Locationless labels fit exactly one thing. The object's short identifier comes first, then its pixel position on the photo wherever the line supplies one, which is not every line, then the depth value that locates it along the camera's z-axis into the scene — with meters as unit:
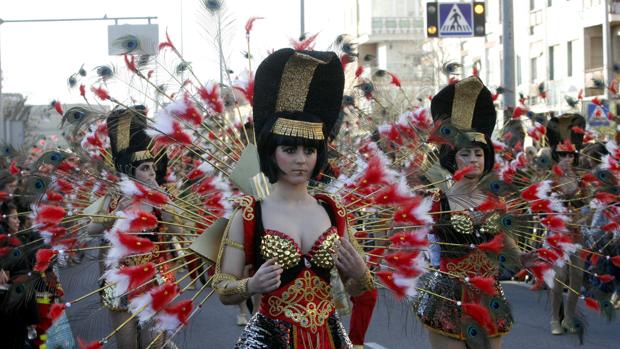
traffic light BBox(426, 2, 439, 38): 19.53
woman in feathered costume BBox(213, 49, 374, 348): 4.89
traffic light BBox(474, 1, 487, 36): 19.33
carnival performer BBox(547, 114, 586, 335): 10.72
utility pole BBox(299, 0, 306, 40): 19.69
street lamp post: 27.00
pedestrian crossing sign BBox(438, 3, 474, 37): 19.45
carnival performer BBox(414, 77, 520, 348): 6.10
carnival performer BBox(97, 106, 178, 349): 5.86
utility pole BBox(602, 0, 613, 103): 33.41
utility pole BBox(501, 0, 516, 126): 18.81
